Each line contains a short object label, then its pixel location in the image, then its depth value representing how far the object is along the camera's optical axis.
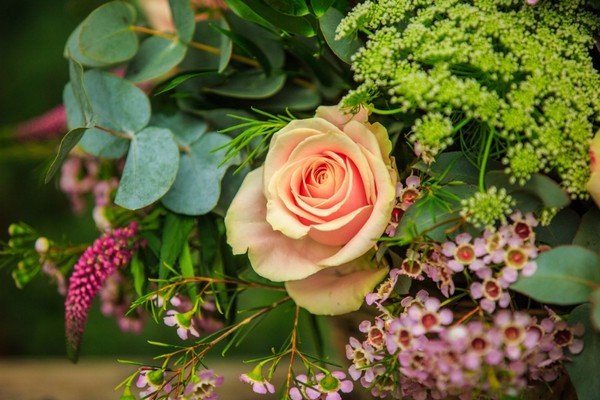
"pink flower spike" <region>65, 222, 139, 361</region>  0.58
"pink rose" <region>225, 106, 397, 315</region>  0.51
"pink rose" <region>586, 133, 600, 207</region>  0.46
